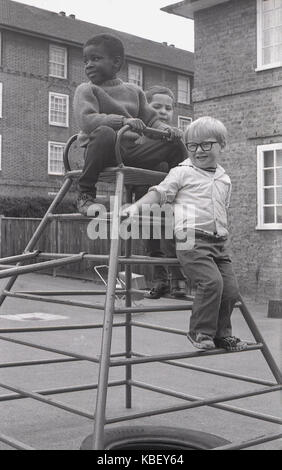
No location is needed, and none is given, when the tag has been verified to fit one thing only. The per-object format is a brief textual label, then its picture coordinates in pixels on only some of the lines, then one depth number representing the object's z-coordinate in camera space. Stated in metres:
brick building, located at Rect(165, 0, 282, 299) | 13.17
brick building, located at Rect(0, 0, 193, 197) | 29.39
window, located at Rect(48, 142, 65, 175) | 30.98
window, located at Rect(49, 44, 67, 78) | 31.19
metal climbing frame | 2.90
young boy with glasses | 3.20
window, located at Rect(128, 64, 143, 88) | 34.21
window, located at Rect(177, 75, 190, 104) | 36.03
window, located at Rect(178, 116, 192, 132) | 36.48
